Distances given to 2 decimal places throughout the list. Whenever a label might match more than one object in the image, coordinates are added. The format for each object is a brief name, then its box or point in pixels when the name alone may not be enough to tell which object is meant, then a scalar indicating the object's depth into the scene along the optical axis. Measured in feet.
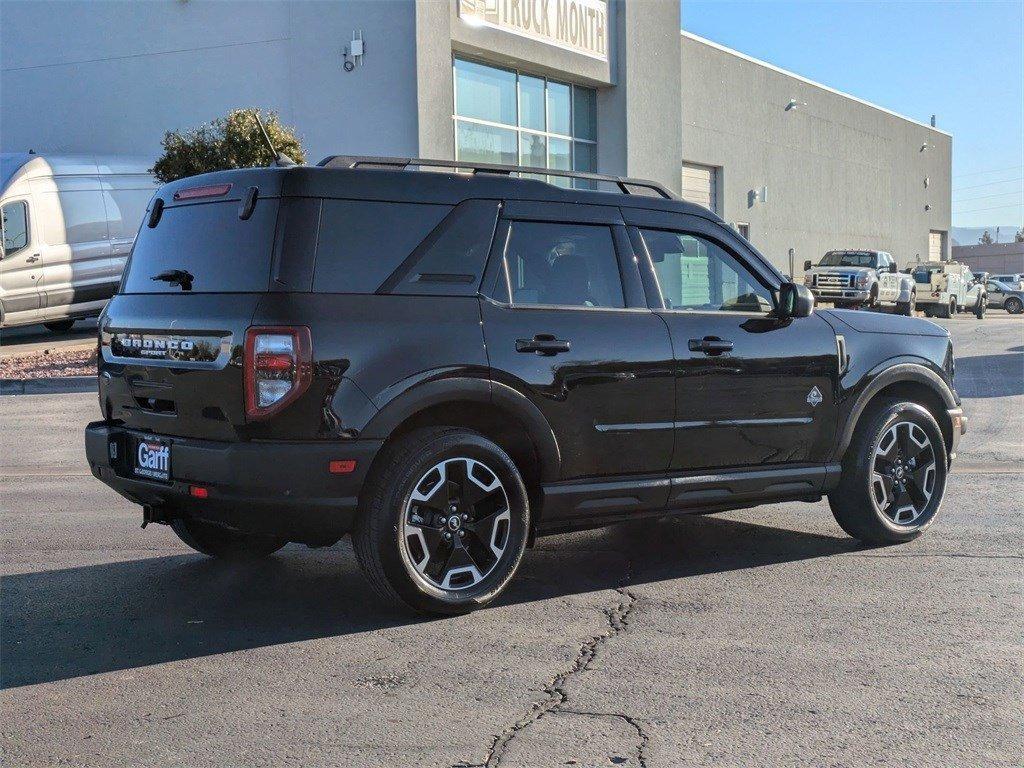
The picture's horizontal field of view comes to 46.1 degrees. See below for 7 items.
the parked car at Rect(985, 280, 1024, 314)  171.53
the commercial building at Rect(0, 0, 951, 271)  72.08
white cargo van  65.10
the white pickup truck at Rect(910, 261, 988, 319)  130.52
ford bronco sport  16.56
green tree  61.21
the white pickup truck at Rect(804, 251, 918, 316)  114.11
